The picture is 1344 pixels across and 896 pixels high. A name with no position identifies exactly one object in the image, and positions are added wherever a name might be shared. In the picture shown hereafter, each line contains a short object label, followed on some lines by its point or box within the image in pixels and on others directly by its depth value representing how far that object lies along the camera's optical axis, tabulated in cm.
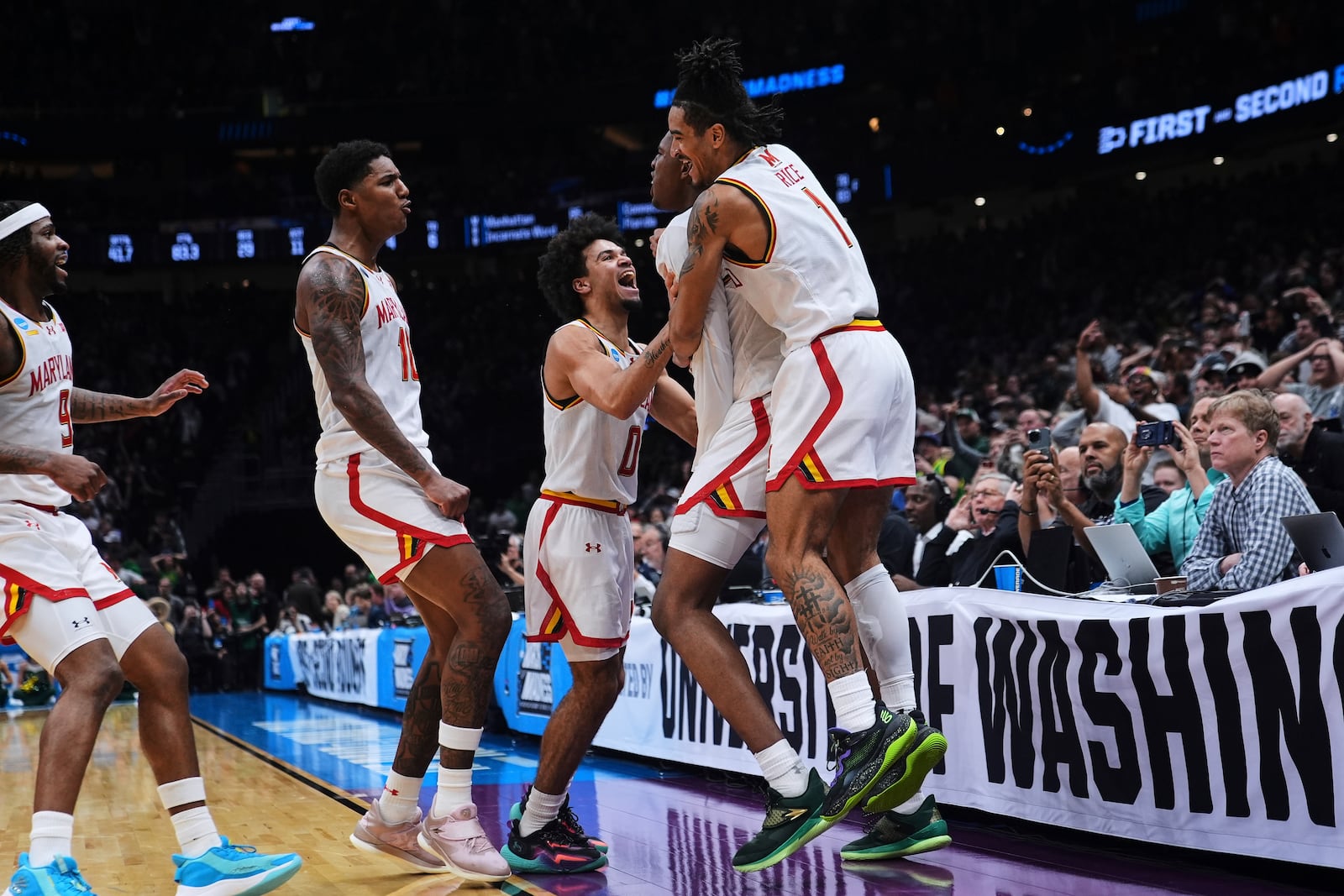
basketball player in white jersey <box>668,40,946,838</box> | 330
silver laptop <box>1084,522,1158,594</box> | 497
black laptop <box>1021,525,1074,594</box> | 524
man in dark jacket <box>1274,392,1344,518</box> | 578
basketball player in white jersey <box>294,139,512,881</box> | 390
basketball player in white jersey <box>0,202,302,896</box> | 339
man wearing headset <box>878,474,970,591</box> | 677
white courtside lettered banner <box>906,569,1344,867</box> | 340
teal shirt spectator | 598
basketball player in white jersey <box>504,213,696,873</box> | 414
